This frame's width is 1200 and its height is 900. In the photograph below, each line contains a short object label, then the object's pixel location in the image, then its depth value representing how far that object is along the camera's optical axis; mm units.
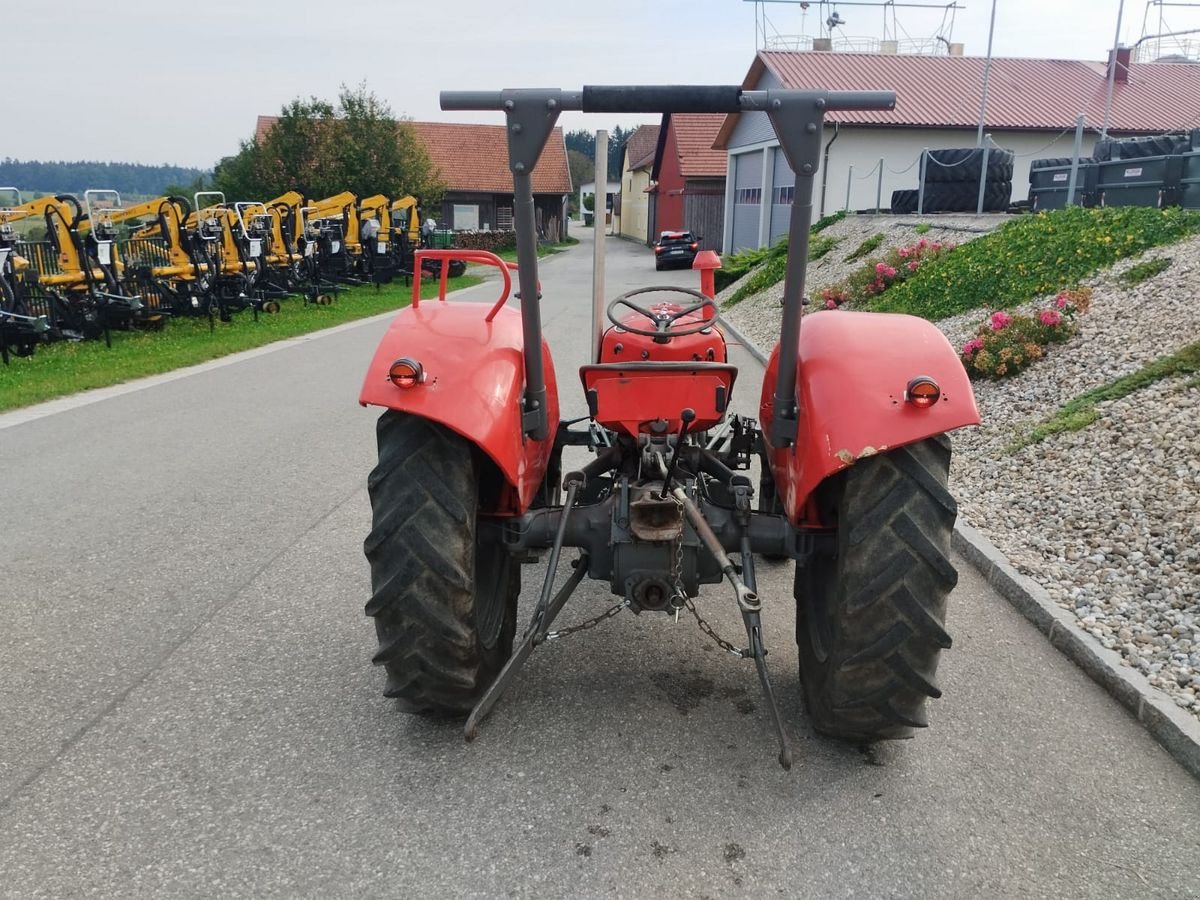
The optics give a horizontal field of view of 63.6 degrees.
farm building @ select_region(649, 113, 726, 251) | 40875
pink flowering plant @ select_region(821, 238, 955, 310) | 12352
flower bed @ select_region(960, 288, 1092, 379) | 7539
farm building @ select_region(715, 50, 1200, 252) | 27125
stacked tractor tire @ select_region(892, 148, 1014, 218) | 20500
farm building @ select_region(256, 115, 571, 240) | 52875
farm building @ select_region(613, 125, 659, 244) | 60125
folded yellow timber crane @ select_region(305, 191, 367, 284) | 22812
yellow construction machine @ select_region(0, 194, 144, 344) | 13602
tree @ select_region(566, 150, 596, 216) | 106938
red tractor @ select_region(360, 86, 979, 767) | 2916
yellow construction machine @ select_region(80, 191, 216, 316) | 15586
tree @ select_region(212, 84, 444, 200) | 33469
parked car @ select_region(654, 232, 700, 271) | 34312
